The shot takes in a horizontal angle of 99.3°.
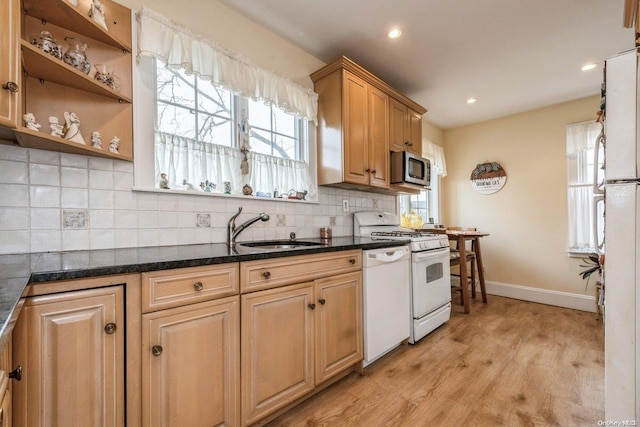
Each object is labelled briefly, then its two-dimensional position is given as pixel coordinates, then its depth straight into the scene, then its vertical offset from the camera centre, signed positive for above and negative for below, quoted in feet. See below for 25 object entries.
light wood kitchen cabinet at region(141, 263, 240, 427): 3.28 -1.72
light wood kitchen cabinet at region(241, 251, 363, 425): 4.18 -2.03
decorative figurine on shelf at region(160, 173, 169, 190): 5.16 +0.66
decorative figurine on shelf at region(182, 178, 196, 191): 5.50 +0.62
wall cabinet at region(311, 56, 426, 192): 7.34 +2.51
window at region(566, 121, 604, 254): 10.38 +1.02
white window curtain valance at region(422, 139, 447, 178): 12.73 +2.80
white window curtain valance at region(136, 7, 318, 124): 4.79 +3.13
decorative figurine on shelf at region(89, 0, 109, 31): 4.11 +3.13
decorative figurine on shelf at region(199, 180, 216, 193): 5.74 +0.62
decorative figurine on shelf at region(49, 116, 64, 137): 3.84 +1.28
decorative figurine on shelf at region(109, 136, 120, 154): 4.43 +1.18
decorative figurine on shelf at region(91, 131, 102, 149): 4.25 +1.22
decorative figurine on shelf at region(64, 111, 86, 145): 3.98 +1.31
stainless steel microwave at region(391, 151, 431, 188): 8.70 +1.46
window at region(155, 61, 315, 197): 5.40 +1.73
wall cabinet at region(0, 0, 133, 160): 3.62 +2.00
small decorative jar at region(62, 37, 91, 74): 3.95 +2.37
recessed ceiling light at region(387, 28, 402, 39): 6.85 +4.60
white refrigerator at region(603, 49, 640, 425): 3.50 -0.41
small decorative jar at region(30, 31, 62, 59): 3.63 +2.36
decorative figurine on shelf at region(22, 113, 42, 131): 3.50 +1.25
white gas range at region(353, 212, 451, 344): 7.48 -1.74
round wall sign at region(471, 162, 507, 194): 12.63 +1.62
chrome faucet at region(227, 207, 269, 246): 5.77 -0.26
